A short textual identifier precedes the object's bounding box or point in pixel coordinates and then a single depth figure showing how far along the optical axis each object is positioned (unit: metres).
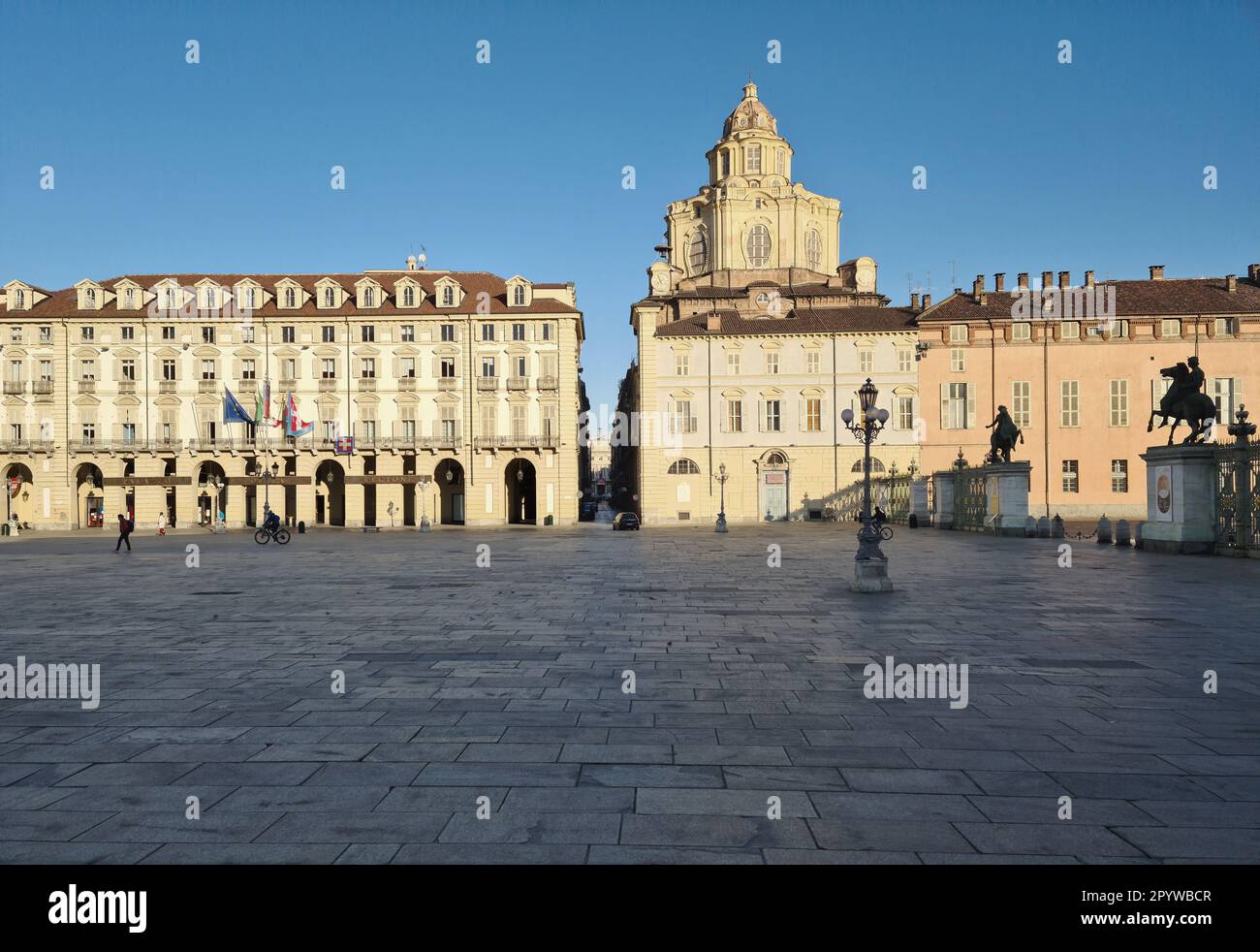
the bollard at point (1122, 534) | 26.42
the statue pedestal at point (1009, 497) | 32.16
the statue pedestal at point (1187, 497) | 21.85
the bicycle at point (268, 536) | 35.44
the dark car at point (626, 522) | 46.97
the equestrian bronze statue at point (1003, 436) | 33.12
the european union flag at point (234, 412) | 42.91
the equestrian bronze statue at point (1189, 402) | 22.36
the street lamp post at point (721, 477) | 51.30
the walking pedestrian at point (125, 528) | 29.70
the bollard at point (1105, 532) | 28.53
